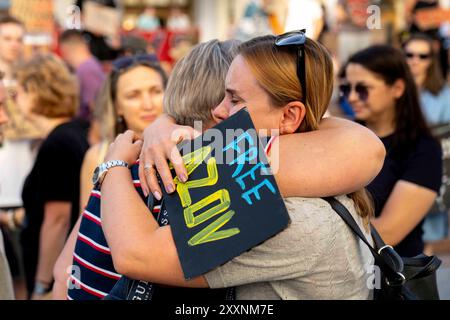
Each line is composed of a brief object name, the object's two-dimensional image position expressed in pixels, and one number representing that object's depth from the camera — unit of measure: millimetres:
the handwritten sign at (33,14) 9695
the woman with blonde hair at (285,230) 1859
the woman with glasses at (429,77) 6656
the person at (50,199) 4277
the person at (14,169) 5062
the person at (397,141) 3316
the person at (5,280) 2551
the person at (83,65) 7648
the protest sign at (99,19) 9625
